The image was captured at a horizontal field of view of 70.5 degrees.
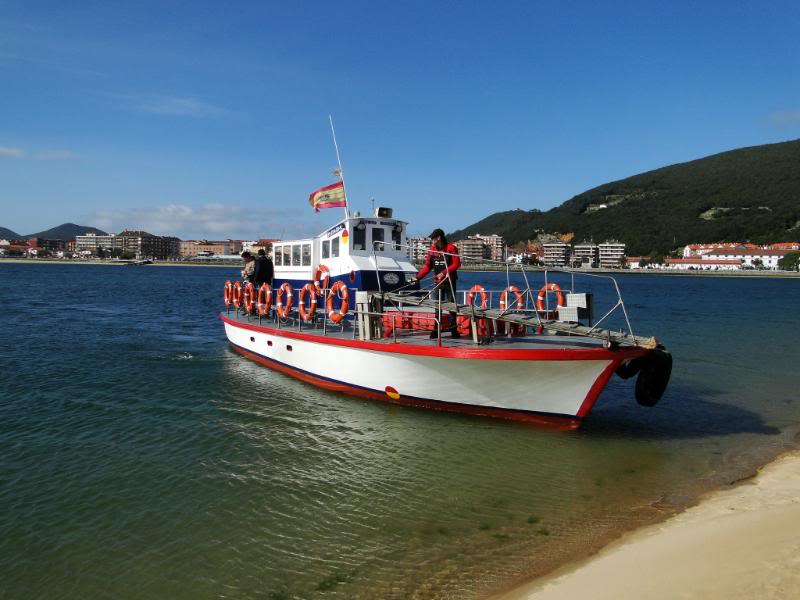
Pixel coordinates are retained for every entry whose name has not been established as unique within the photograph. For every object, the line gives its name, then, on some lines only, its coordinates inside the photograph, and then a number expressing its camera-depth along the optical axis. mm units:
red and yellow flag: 17547
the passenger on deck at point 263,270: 19328
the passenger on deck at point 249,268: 19703
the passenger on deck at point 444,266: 12584
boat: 11164
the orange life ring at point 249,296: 19828
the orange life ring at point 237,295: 21611
